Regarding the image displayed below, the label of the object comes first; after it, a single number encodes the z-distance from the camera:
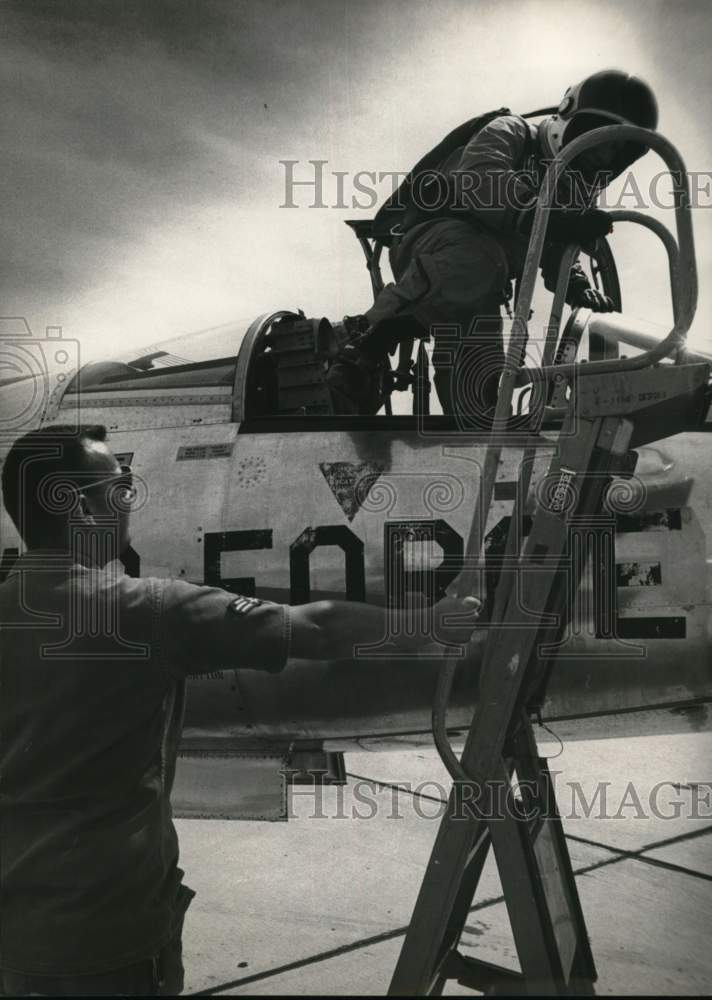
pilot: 3.54
